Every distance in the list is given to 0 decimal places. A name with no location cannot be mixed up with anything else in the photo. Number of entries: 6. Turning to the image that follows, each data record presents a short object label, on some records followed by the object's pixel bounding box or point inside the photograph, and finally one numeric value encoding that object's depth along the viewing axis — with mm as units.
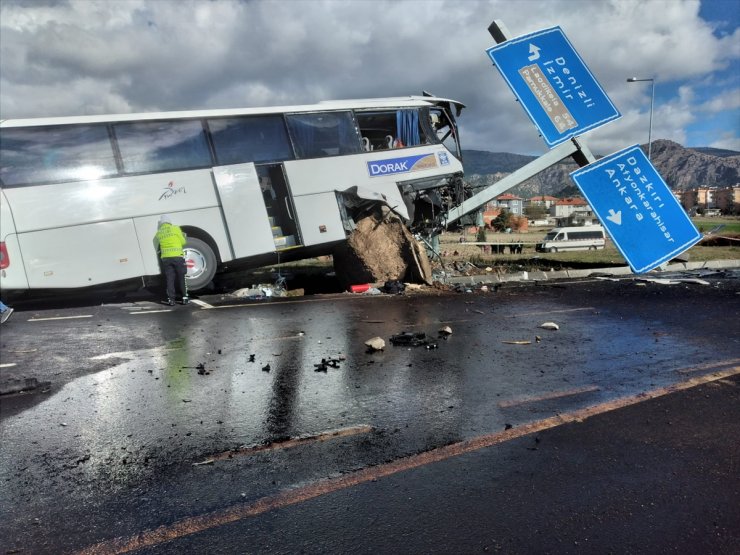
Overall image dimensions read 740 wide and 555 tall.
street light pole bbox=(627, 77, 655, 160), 25594
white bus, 8938
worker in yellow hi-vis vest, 9609
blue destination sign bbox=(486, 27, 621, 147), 11039
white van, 34312
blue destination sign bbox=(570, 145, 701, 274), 10617
